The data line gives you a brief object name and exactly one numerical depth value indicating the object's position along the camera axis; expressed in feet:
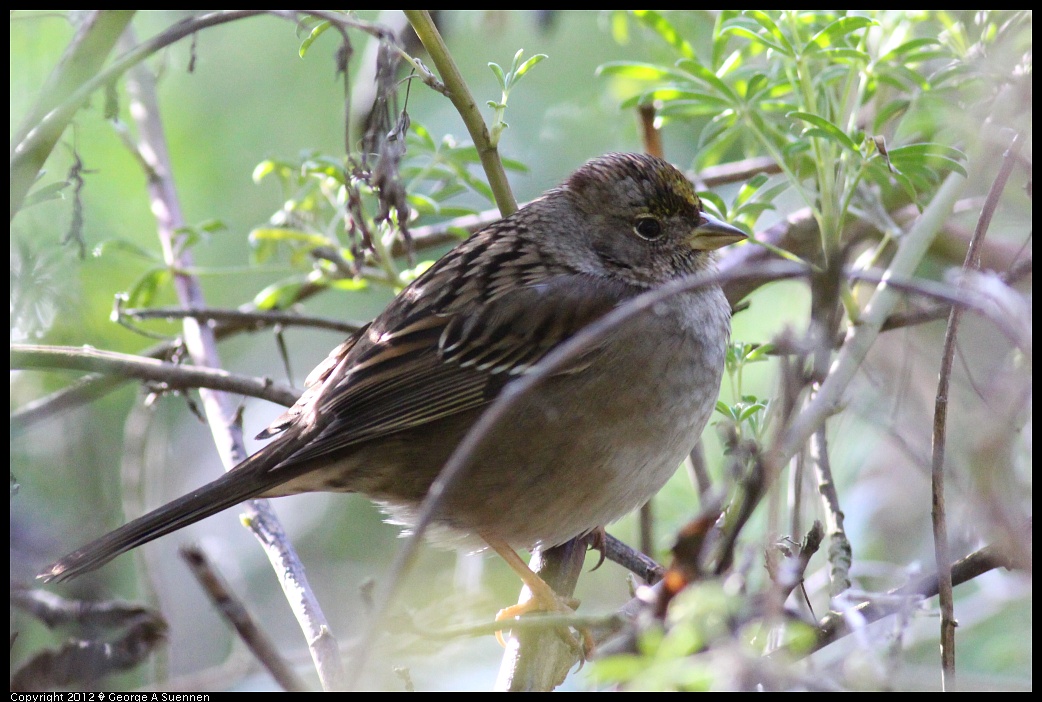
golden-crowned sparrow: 18.62
